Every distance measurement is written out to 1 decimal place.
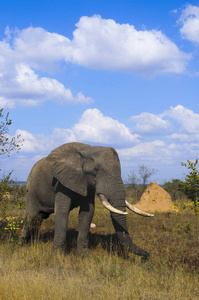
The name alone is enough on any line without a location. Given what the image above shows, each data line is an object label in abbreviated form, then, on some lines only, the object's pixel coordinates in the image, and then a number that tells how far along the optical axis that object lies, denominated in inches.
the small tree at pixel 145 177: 1248.2
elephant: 263.7
